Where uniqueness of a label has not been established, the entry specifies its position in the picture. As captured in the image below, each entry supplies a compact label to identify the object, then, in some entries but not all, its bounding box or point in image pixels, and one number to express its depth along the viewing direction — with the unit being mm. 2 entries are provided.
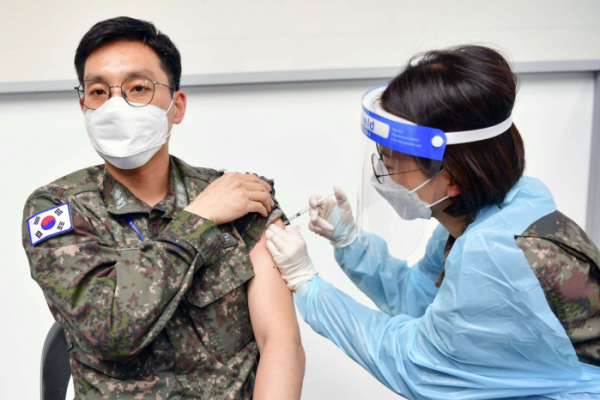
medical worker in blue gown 1071
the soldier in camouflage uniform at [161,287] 1040
